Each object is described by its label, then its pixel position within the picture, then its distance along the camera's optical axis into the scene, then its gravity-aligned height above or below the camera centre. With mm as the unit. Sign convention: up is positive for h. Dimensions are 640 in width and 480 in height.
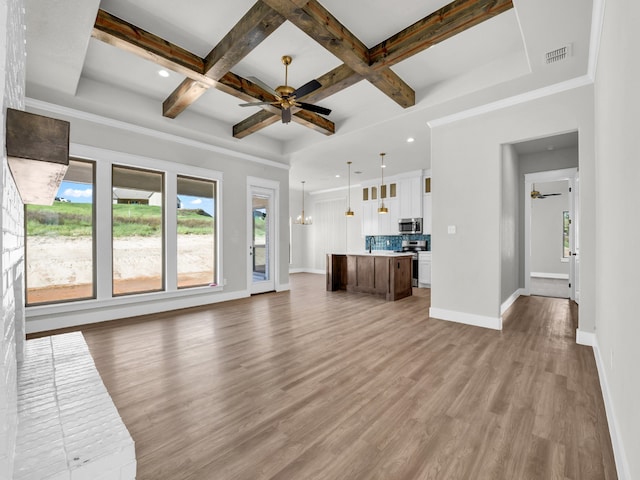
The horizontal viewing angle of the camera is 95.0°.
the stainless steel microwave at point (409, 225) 7715 +430
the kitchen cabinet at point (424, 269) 7404 -707
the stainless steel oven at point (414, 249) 7699 -206
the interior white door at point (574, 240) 5406 +6
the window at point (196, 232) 5246 +189
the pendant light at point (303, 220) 9414 +693
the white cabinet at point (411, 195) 7656 +1225
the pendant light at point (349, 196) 9614 +1507
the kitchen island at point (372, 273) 5797 -684
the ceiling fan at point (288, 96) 3154 +1644
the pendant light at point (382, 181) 6484 +1748
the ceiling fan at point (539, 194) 7891 +1322
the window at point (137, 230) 4555 +190
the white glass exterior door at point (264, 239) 6551 +61
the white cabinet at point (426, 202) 7535 +1015
